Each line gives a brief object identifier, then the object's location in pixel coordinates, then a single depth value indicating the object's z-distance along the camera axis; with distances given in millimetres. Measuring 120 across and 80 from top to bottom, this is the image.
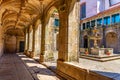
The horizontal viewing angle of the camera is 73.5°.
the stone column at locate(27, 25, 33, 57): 8939
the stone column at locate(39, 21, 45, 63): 5085
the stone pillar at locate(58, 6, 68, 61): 3186
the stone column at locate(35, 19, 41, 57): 6991
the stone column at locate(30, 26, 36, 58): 7026
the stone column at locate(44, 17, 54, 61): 5039
